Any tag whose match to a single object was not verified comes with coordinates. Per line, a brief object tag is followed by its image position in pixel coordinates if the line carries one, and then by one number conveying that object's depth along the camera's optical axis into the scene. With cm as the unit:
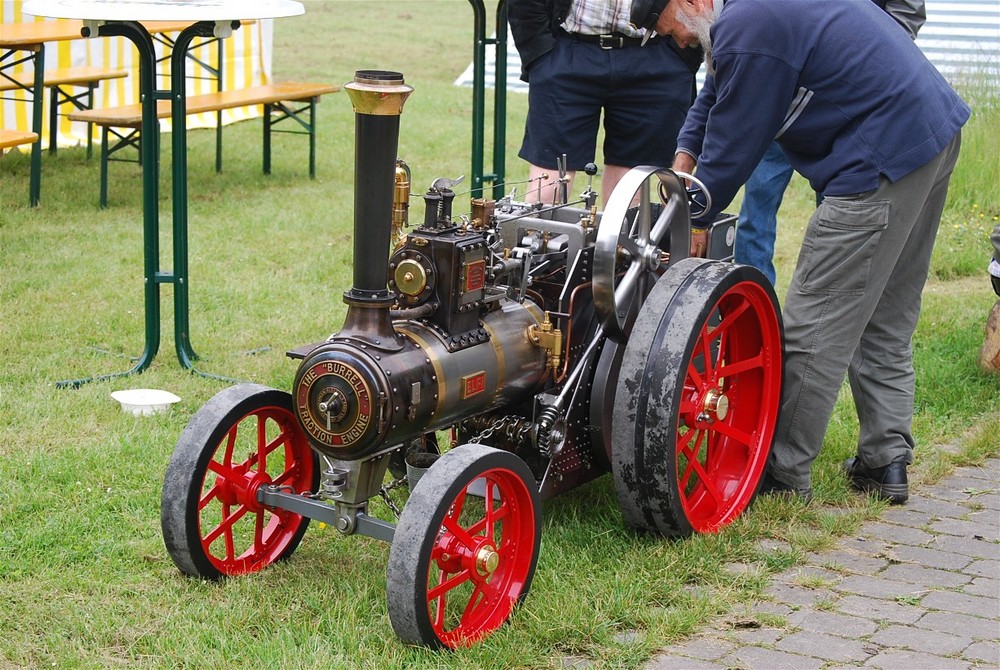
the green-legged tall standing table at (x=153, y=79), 464
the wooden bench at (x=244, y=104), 839
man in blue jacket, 369
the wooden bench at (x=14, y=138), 702
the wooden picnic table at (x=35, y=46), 786
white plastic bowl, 480
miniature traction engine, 312
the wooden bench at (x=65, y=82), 880
